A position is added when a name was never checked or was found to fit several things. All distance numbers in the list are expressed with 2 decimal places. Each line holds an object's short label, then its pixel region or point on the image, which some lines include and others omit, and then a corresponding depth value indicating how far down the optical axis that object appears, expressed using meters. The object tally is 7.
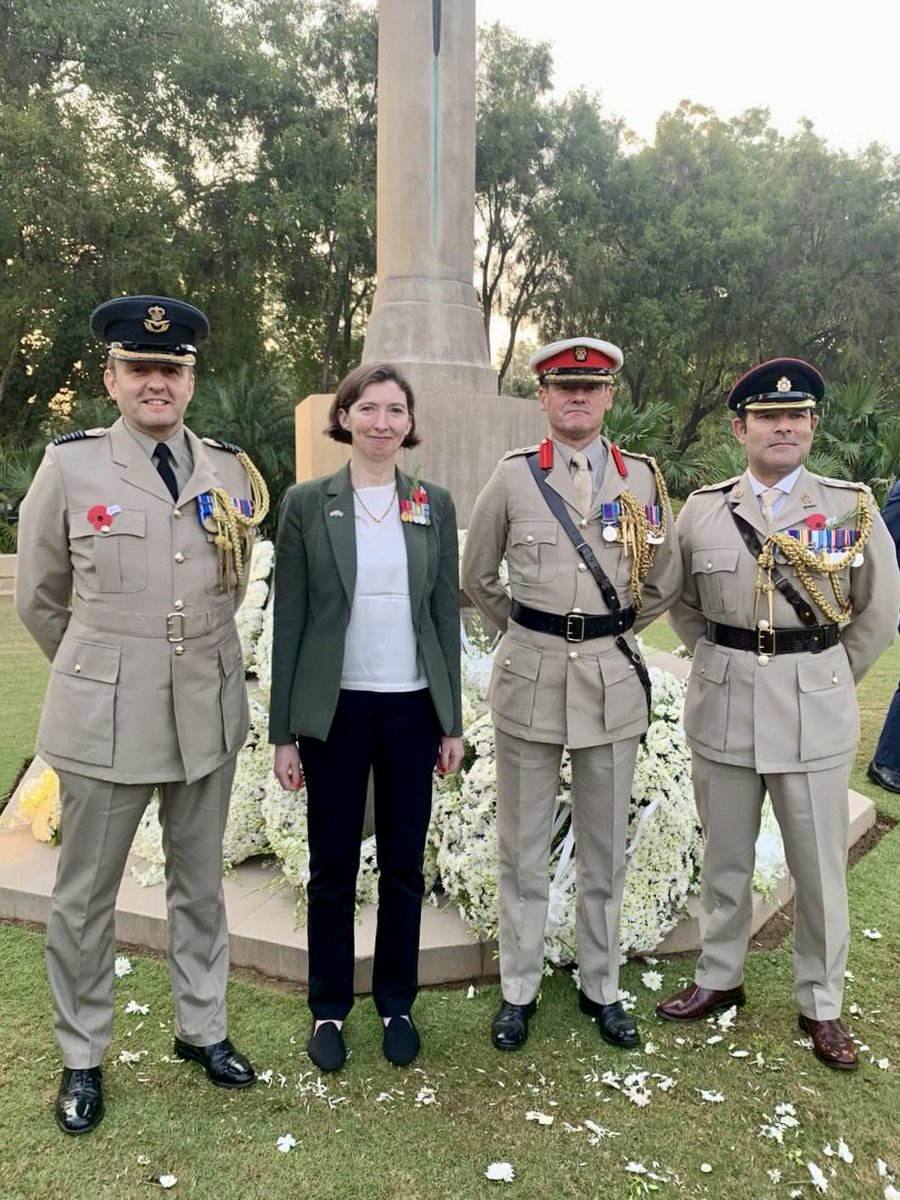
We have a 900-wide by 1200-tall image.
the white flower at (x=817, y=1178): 2.22
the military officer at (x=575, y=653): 2.70
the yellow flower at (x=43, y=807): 3.87
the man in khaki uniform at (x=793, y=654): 2.70
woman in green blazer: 2.51
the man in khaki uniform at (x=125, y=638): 2.35
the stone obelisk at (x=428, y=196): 5.24
